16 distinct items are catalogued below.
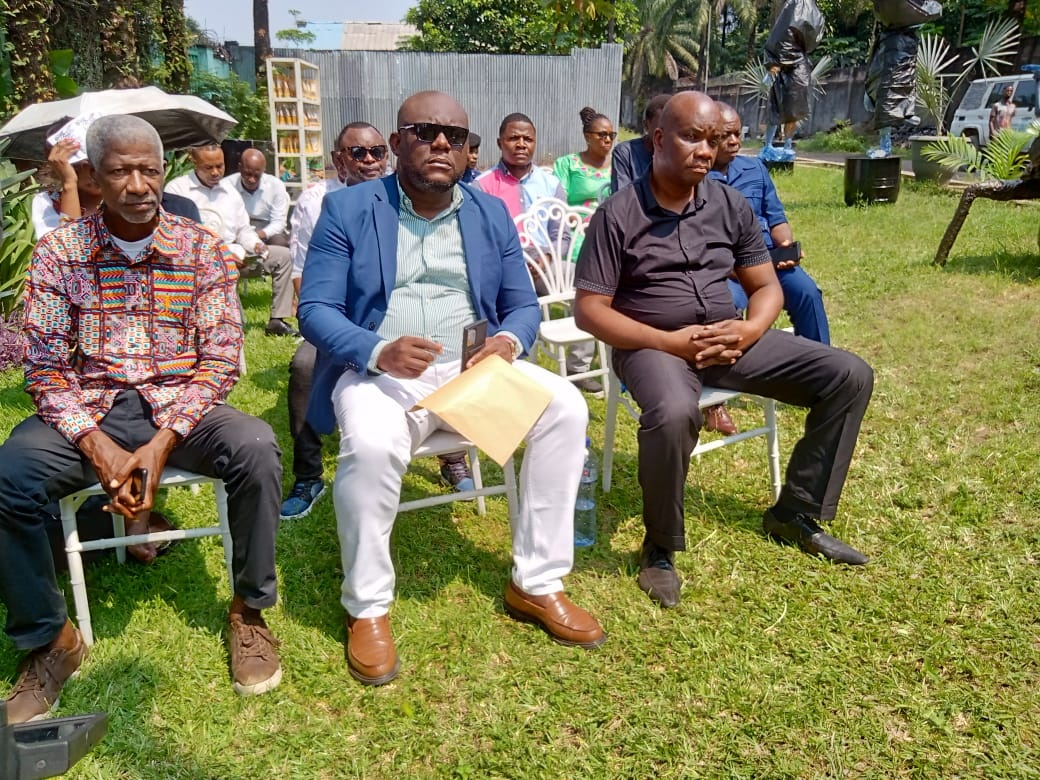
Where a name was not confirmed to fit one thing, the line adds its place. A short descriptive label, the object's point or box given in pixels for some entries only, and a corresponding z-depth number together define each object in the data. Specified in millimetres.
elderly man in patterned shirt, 2555
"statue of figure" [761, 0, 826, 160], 11492
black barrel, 10617
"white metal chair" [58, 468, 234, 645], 2742
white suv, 18000
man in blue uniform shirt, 4867
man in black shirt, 3355
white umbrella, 5801
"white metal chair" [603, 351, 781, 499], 3488
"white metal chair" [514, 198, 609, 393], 5141
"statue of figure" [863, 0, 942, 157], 10008
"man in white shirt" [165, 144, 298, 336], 7141
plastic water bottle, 3682
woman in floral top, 6218
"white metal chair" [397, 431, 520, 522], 3000
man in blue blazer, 2791
